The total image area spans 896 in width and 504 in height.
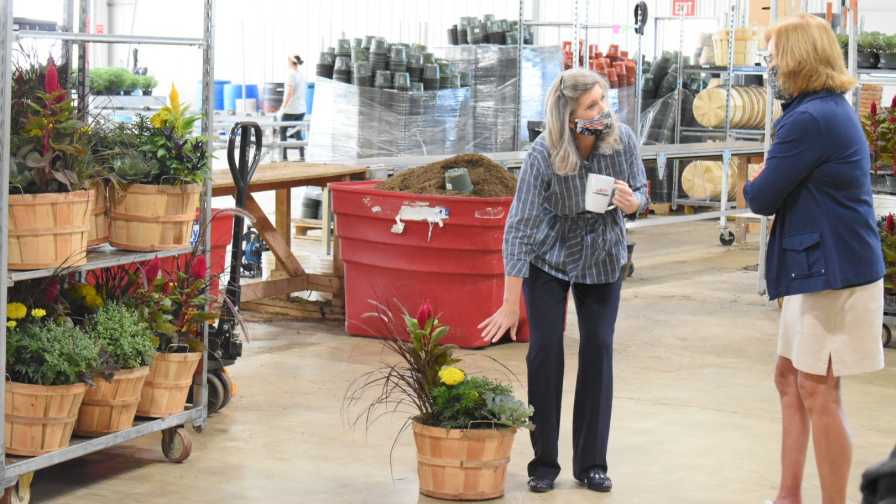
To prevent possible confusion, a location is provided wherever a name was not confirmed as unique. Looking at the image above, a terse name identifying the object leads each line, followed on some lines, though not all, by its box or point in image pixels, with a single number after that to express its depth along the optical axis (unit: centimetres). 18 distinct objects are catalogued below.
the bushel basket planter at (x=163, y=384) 414
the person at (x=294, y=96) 1633
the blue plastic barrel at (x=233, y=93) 2111
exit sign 1355
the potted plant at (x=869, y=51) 711
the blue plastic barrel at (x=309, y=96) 1973
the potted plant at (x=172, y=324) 415
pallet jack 473
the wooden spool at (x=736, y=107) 1140
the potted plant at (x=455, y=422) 379
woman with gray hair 375
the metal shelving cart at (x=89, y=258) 340
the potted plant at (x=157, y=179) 400
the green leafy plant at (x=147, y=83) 1450
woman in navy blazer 328
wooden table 652
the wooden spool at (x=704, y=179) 1113
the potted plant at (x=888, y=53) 707
